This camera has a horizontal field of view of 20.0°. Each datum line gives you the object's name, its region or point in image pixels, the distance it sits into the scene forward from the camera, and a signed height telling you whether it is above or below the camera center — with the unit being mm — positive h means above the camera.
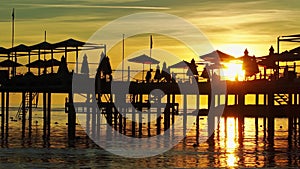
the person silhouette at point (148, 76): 66175 +1695
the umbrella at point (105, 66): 62556 +2383
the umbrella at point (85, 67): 62281 +2215
